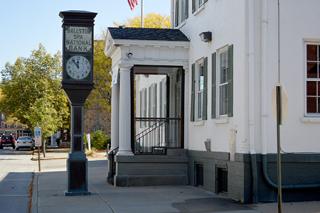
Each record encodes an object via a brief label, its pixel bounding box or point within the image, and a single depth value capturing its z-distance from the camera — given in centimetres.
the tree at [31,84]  6216
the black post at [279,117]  931
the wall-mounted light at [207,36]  1673
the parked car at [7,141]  7412
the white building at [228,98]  1378
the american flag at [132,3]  2895
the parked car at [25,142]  6188
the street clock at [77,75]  1639
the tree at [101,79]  5722
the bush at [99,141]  5279
